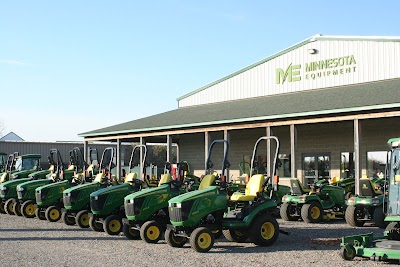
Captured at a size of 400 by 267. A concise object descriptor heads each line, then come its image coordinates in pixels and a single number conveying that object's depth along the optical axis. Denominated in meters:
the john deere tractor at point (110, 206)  13.20
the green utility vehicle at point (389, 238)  8.87
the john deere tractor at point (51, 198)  16.58
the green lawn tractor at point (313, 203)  15.93
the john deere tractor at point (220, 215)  10.62
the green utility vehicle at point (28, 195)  17.92
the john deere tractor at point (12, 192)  19.10
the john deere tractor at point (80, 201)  14.73
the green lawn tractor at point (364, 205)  14.34
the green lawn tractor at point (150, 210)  11.72
